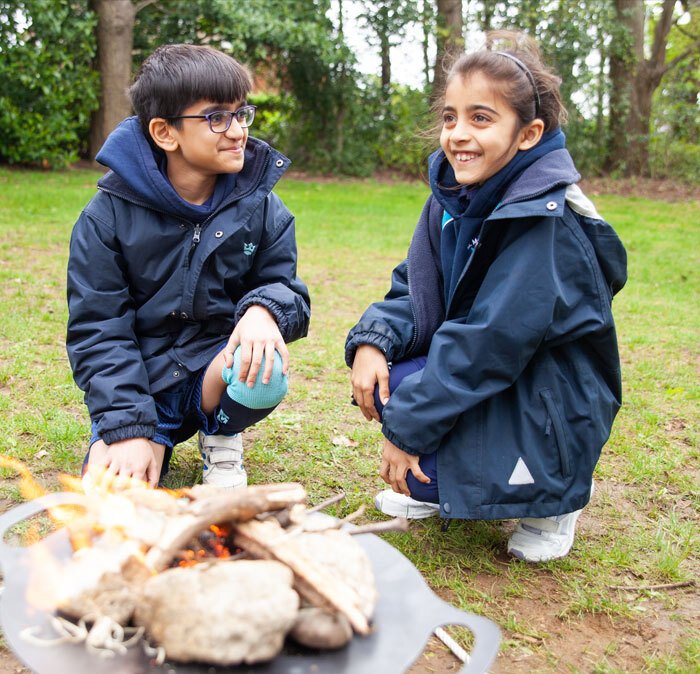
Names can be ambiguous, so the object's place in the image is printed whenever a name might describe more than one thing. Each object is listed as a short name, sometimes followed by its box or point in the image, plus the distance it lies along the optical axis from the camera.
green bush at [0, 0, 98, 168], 11.22
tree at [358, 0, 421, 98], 13.66
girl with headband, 2.38
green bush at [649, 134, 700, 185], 14.36
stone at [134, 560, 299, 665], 1.38
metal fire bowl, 1.39
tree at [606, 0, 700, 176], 14.18
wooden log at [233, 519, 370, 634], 1.50
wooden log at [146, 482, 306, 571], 1.59
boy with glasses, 2.54
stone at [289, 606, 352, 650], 1.46
